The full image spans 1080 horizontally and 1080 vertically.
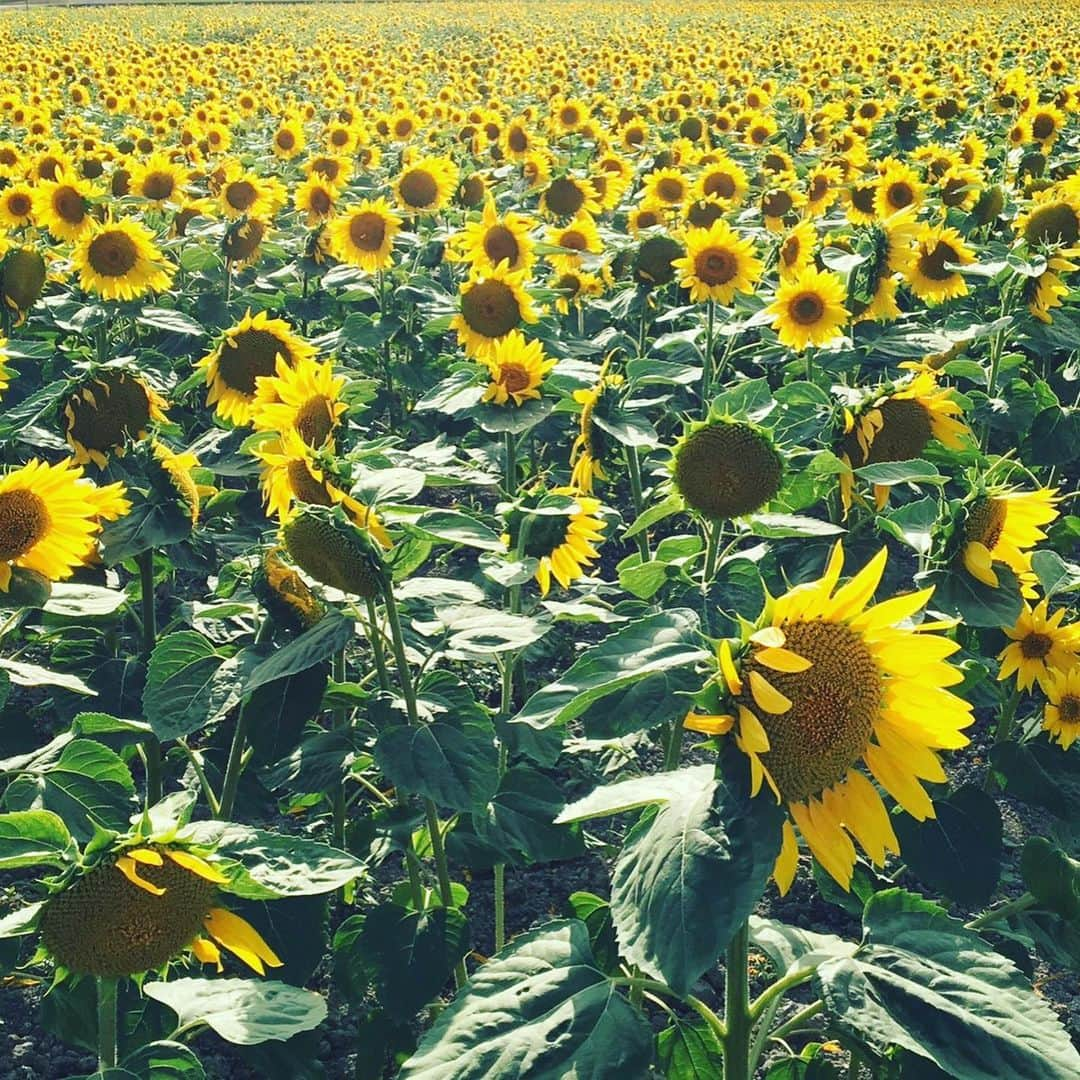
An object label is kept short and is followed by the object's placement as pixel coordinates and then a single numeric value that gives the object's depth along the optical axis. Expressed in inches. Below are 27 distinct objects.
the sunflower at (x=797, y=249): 165.8
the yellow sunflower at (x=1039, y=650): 85.2
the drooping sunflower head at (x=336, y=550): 59.6
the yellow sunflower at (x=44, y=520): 72.9
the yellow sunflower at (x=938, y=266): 164.2
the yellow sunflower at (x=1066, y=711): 86.0
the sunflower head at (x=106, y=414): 100.9
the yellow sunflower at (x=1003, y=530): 69.5
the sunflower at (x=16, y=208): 207.3
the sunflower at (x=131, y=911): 49.7
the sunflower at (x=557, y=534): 77.9
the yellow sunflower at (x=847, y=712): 45.0
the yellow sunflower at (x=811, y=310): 144.2
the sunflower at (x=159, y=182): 242.1
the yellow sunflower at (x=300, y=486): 63.0
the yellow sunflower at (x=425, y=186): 226.7
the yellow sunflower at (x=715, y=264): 161.5
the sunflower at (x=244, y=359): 120.1
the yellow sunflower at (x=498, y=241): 175.6
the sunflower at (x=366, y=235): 193.9
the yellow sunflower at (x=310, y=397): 83.7
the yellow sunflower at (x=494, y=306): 146.5
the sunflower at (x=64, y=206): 201.3
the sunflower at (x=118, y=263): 170.4
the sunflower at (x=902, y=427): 92.9
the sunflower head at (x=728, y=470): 76.0
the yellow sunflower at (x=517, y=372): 121.9
